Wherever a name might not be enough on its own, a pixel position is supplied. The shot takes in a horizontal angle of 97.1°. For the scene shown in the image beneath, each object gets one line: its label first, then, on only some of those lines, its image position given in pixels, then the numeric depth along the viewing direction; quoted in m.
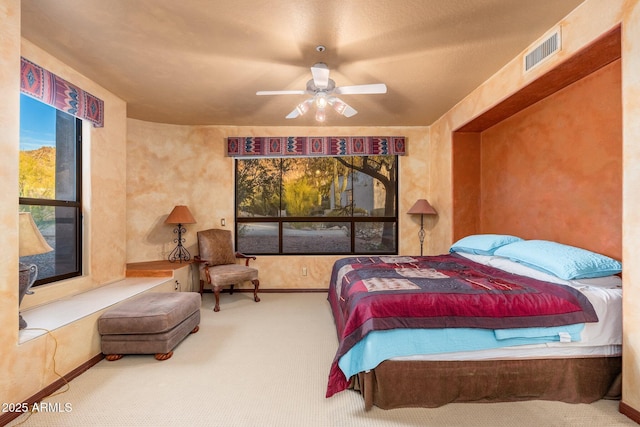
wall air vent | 2.19
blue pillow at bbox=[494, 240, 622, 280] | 2.02
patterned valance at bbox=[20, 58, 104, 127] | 2.31
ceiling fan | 2.41
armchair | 3.74
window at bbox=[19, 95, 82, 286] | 2.60
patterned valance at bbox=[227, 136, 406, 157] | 4.48
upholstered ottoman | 2.37
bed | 1.76
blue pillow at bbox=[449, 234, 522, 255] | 2.94
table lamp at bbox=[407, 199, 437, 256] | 4.20
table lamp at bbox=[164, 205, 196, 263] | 4.08
